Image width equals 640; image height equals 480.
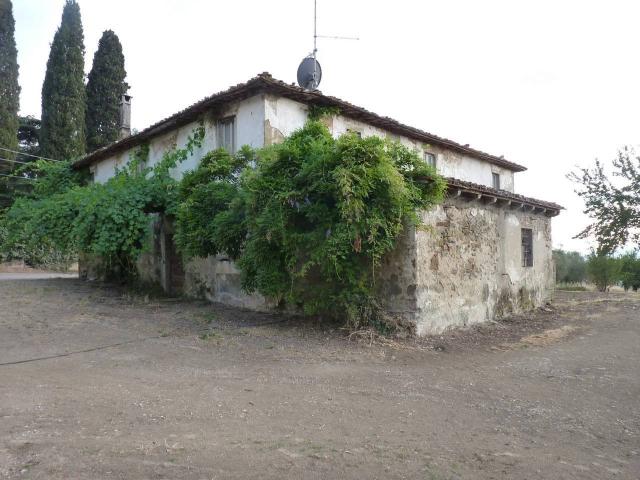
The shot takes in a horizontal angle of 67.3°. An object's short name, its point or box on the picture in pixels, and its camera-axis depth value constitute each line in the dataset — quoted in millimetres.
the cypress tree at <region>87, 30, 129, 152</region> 28250
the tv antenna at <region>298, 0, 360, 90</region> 13375
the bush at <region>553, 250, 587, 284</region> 31781
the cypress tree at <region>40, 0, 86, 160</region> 26391
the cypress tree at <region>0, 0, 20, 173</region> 26828
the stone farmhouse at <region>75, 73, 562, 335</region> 8836
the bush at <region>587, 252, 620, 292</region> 24156
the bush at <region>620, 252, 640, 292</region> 24125
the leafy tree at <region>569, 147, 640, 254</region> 21125
